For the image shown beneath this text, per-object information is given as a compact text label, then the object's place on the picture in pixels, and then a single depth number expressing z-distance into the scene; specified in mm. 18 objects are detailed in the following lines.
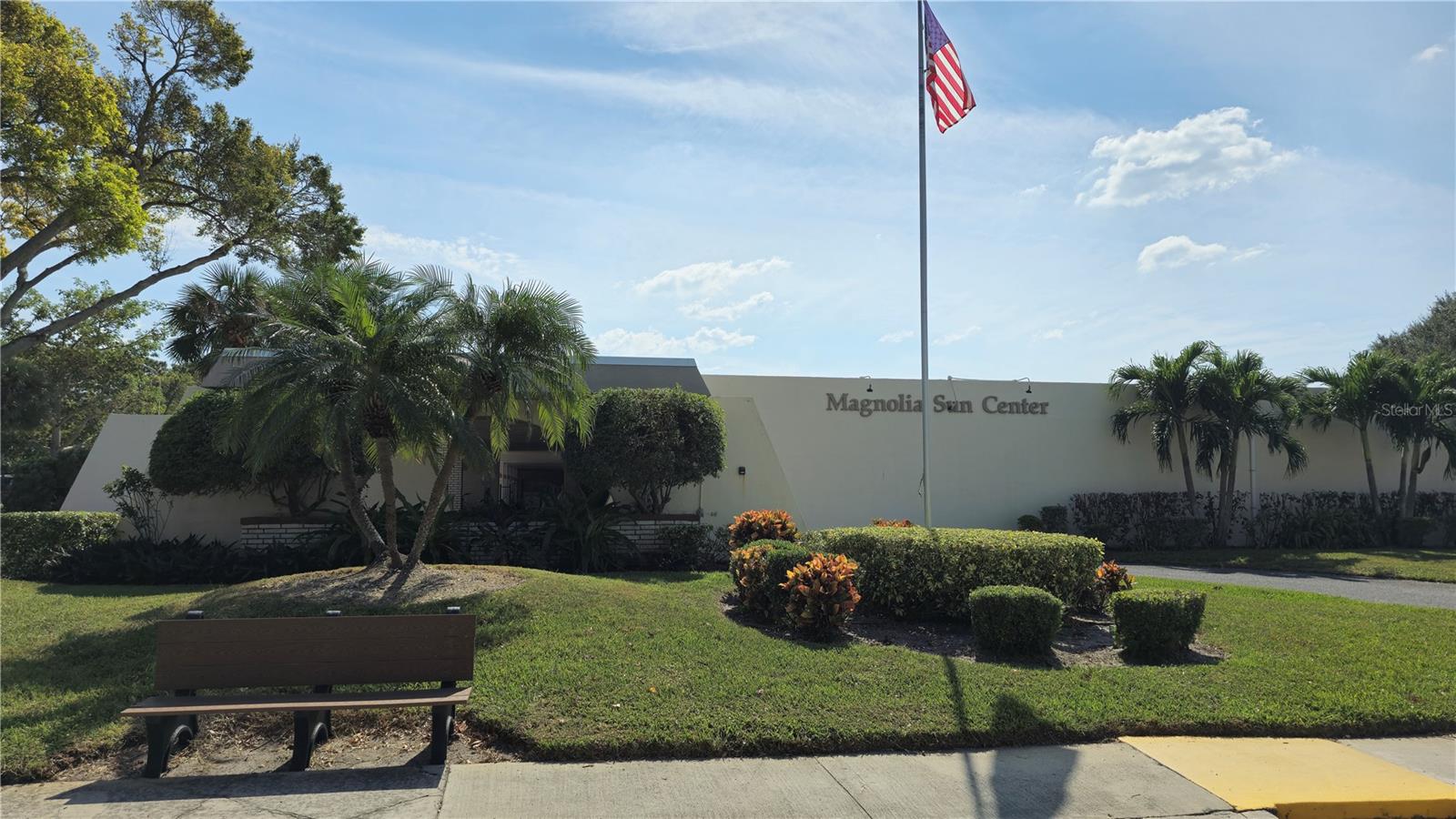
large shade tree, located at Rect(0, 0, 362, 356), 12742
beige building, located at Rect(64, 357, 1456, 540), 17938
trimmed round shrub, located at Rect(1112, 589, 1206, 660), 8562
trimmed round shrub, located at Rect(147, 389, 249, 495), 14406
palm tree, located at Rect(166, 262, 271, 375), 17219
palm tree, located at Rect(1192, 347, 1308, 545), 21797
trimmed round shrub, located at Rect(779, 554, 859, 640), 8992
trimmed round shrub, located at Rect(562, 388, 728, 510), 14859
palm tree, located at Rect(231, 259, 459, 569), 9664
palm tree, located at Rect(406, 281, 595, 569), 10750
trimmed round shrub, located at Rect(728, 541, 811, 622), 9844
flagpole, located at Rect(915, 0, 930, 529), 12641
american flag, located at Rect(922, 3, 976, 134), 12508
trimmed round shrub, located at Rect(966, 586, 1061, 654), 8516
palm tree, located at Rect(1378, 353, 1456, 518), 23109
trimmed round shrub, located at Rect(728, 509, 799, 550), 14023
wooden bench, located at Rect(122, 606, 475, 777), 5633
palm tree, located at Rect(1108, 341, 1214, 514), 21984
